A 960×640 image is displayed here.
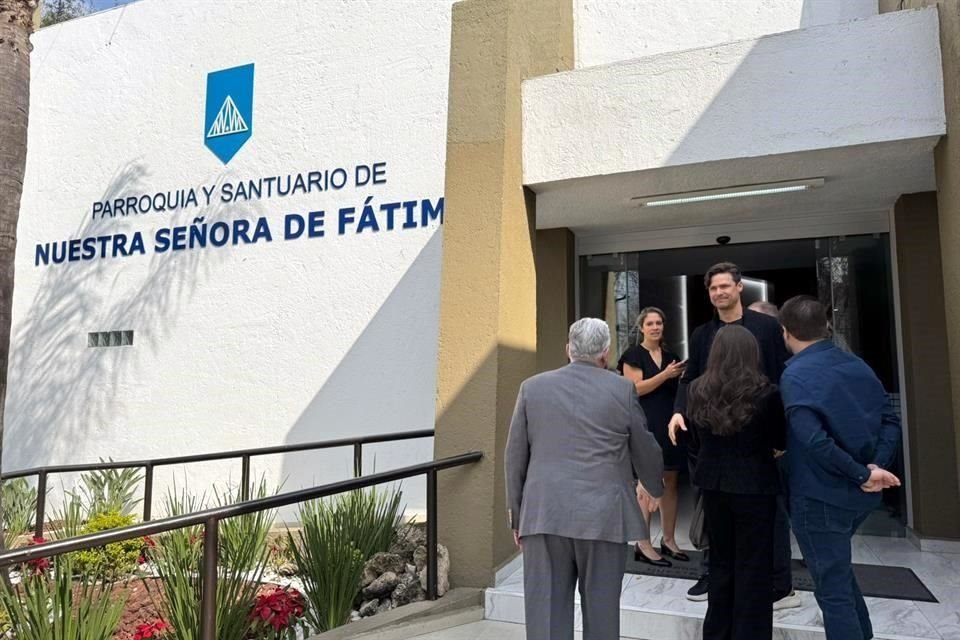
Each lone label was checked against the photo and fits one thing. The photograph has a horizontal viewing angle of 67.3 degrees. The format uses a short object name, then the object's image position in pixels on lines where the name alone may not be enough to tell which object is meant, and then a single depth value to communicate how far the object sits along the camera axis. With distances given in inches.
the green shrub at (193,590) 135.6
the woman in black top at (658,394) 172.4
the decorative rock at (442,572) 168.9
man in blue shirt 111.9
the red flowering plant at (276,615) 148.5
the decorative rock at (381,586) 168.7
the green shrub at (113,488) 310.3
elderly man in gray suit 112.1
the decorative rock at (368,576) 171.0
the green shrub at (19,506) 284.4
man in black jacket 139.1
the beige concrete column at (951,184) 152.8
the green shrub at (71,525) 224.8
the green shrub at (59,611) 124.8
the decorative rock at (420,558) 176.9
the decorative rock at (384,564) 175.0
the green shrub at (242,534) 162.7
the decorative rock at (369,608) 166.6
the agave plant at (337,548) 161.3
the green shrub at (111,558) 197.9
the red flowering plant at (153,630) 141.6
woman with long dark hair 116.5
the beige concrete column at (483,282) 172.7
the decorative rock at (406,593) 166.9
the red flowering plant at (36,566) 141.7
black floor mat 158.9
